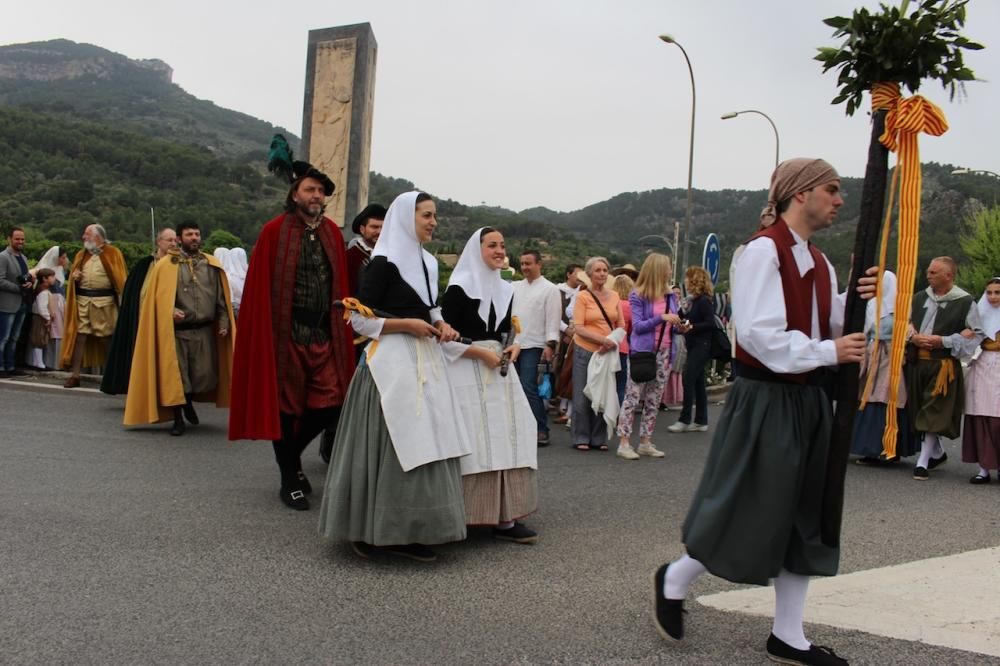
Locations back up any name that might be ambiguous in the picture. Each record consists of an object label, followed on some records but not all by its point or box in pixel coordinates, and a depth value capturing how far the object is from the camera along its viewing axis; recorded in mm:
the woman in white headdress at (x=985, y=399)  7941
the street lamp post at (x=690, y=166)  21891
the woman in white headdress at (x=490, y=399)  5195
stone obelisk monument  11789
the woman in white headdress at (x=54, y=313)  12784
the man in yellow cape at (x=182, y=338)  8688
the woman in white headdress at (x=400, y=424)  4770
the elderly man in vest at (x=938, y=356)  8133
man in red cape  5863
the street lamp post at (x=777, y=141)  28380
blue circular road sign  14552
